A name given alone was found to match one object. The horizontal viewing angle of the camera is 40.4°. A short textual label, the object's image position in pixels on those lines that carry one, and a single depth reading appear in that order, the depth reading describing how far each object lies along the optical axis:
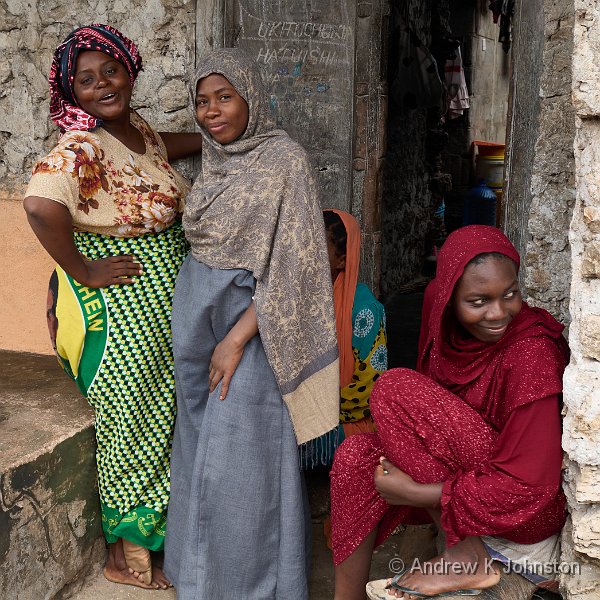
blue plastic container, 8.11
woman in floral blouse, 2.57
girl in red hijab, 2.10
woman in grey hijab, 2.48
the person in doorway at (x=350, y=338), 3.08
